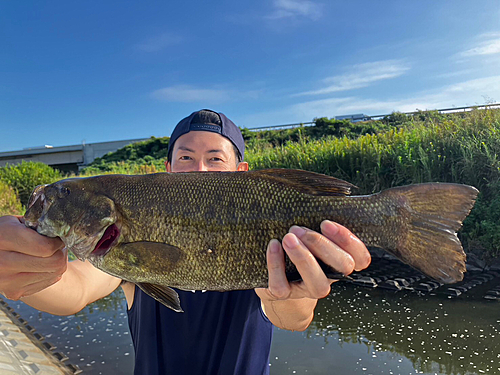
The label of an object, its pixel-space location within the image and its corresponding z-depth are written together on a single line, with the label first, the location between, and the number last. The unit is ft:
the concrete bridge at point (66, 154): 178.19
